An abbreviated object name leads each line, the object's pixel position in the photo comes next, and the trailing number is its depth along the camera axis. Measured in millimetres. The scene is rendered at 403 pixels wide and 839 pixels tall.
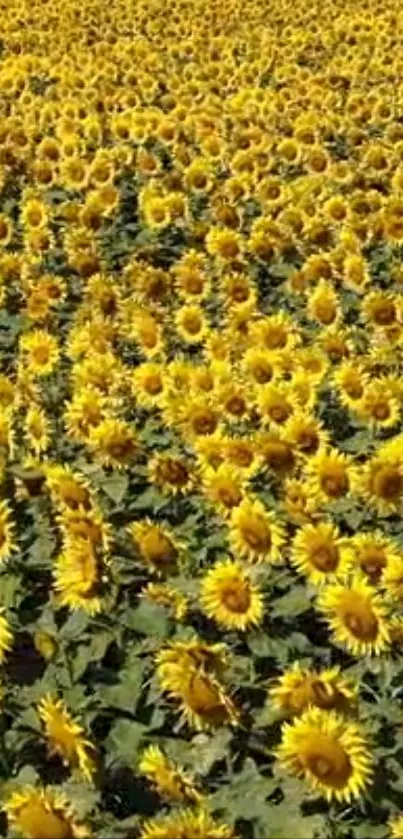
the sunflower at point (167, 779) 4941
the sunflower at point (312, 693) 5008
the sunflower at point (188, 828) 4438
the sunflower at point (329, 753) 4789
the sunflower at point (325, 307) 9250
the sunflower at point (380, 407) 7758
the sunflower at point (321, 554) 6047
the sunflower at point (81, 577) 6020
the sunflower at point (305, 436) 7148
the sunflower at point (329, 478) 6734
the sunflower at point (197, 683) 5125
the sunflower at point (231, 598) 5879
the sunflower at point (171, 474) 6973
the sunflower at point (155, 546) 6199
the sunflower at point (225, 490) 6551
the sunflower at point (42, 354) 8852
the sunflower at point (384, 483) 6602
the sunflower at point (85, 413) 7551
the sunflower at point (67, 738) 4988
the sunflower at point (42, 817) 4473
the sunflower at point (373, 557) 5918
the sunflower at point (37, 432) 7883
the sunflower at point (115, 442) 7254
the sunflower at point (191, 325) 9242
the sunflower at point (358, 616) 5633
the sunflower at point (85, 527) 6121
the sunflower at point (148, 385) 8102
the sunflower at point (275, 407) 7469
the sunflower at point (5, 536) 6367
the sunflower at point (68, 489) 6387
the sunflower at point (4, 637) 5738
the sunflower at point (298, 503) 6570
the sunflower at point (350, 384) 7961
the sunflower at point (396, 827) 4734
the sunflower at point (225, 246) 10320
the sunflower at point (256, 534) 6289
